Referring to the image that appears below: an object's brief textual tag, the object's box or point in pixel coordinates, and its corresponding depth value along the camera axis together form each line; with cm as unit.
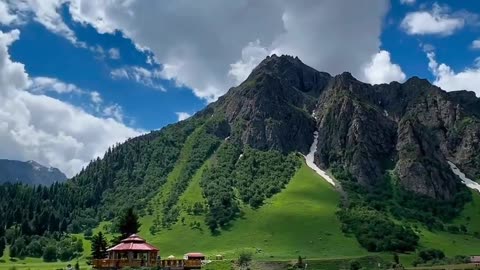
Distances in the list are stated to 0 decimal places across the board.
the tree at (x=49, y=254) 19525
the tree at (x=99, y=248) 11519
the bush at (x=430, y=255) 17138
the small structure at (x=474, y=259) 14480
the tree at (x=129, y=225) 12125
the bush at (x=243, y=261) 13919
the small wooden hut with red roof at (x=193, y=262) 11212
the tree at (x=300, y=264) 14429
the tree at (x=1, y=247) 19645
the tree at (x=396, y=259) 16010
